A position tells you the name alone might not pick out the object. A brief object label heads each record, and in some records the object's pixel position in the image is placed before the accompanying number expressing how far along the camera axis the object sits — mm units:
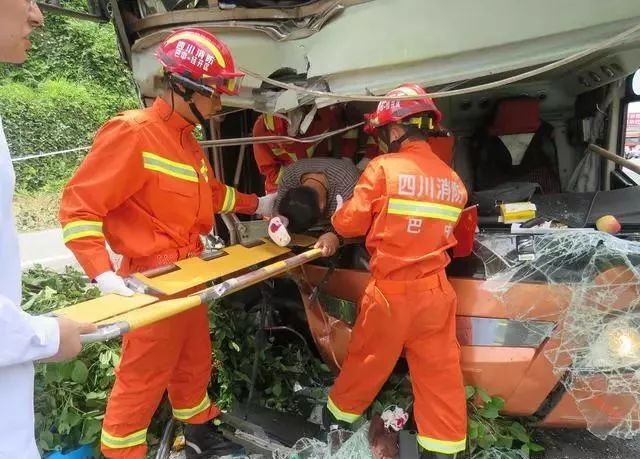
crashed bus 2166
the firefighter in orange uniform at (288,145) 3621
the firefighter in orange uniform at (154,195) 2111
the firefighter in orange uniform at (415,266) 2377
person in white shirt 1209
